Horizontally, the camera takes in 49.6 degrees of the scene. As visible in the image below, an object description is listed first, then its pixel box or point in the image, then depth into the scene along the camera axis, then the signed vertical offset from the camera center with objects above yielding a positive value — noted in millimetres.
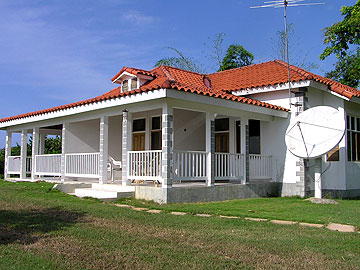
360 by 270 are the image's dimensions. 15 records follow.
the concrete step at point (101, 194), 10479 -973
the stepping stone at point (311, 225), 7066 -1216
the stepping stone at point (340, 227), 6680 -1212
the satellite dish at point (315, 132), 10605 +767
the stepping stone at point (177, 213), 8555 -1186
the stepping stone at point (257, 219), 7770 -1196
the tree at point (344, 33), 18531 +6291
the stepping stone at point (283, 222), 7359 -1207
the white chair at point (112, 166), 12773 -239
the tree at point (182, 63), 35594 +8785
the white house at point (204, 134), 10539 +859
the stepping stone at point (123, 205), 9414 -1137
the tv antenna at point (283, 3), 11369 +4632
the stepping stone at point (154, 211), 8541 -1164
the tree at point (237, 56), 31691 +8359
